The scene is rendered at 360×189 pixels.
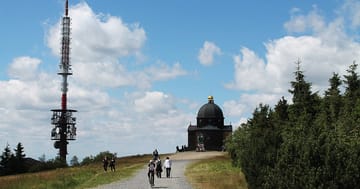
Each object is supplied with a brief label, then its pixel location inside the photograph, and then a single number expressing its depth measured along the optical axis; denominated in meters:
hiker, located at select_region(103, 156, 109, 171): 50.56
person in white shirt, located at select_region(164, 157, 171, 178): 40.59
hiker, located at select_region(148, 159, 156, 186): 32.34
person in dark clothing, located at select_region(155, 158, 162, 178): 39.36
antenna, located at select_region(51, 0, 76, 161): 103.06
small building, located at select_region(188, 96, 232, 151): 97.25
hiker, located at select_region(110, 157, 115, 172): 51.11
